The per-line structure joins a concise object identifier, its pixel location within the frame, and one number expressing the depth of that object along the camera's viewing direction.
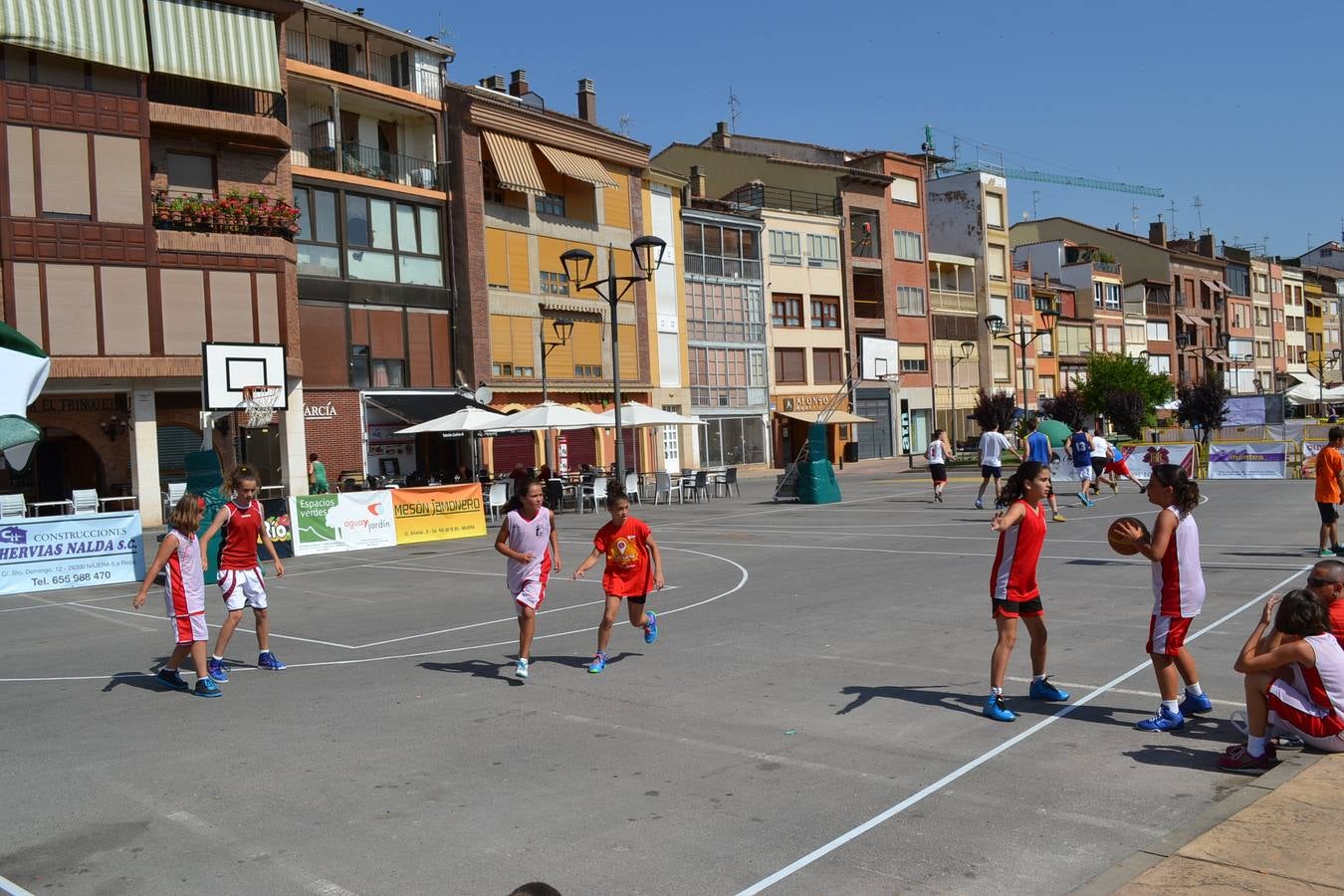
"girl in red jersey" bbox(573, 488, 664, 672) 9.98
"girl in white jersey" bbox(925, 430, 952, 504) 27.39
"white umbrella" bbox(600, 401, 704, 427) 32.22
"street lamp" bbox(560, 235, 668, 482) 25.95
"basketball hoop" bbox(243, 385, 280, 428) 27.98
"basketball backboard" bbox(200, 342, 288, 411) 28.14
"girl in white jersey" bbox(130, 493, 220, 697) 9.40
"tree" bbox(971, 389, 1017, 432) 52.53
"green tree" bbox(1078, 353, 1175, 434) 61.12
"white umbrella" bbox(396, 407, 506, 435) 29.36
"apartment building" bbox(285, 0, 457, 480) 35.25
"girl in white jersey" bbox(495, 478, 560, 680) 9.70
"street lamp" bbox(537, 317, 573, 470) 41.92
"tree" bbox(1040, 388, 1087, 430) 52.28
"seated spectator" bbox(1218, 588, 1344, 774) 6.38
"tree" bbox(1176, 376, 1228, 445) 55.09
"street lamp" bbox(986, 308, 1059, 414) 67.31
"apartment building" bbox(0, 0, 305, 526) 27.83
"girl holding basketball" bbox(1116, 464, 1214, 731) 7.24
